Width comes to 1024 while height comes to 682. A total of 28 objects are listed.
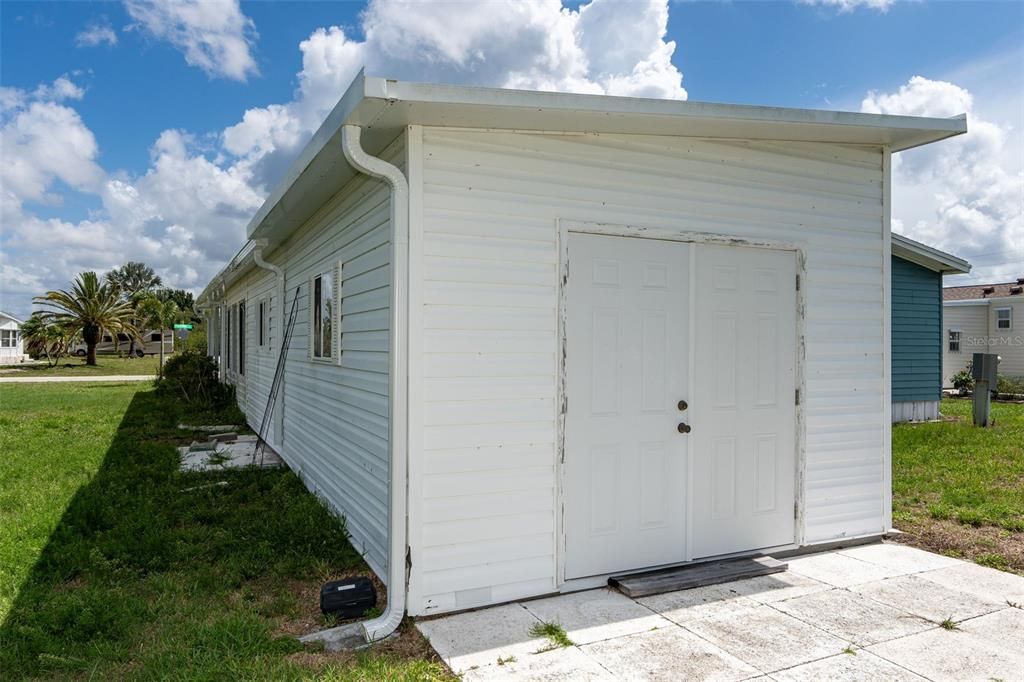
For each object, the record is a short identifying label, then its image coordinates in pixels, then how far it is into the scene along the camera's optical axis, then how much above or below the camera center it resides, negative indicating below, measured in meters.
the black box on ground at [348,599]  3.34 -1.30
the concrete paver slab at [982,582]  3.67 -1.37
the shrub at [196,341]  19.66 +0.11
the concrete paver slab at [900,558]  4.18 -1.38
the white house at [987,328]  19.00 +0.68
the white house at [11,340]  36.47 +0.16
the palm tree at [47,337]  27.45 +0.28
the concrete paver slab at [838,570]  3.94 -1.38
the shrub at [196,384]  13.38 -0.87
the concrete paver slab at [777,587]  3.64 -1.38
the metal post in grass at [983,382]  10.66 -0.51
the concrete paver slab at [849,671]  2.74 -1.37
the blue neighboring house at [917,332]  12.01 +0.34
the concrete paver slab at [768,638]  2.91 -1.38
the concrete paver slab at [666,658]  2.76 -1.38
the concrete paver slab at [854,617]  3.17 -1.38
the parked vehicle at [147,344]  43.83 -0.03
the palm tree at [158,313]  37.97 +1.89
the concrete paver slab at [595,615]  3.19 -1.38
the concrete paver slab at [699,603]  3.40 -1.38
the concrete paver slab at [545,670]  2.73 -1.38
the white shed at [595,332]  3.40 +0.10
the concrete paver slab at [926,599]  3.43 -1.38
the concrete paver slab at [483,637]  2.91 -1.38
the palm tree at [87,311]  27.20 +1.37
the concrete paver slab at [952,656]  2.78 -1.37
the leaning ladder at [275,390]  7.05 -0.55
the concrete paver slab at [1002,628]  3.07 -1.37
